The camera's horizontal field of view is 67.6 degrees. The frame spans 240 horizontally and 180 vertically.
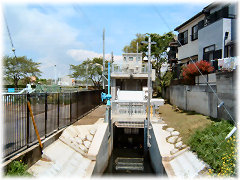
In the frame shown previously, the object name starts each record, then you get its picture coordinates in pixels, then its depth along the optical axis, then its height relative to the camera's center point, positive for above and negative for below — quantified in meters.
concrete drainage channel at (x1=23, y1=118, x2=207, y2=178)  6.41 -2.84
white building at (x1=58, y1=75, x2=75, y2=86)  46.74 +1.54
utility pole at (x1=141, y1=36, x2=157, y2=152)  10.18 -2.11
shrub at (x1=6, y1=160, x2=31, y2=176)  4.96 -2.35
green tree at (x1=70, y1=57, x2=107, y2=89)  45.03 +4.24
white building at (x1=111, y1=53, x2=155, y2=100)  20.59 +1.14
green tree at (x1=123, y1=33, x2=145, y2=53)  37.64 +8.95
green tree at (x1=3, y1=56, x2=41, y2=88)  34.24 +3.58
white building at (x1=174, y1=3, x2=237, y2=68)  12.74 +4.42
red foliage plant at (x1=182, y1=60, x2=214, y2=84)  12.20 +1.17
